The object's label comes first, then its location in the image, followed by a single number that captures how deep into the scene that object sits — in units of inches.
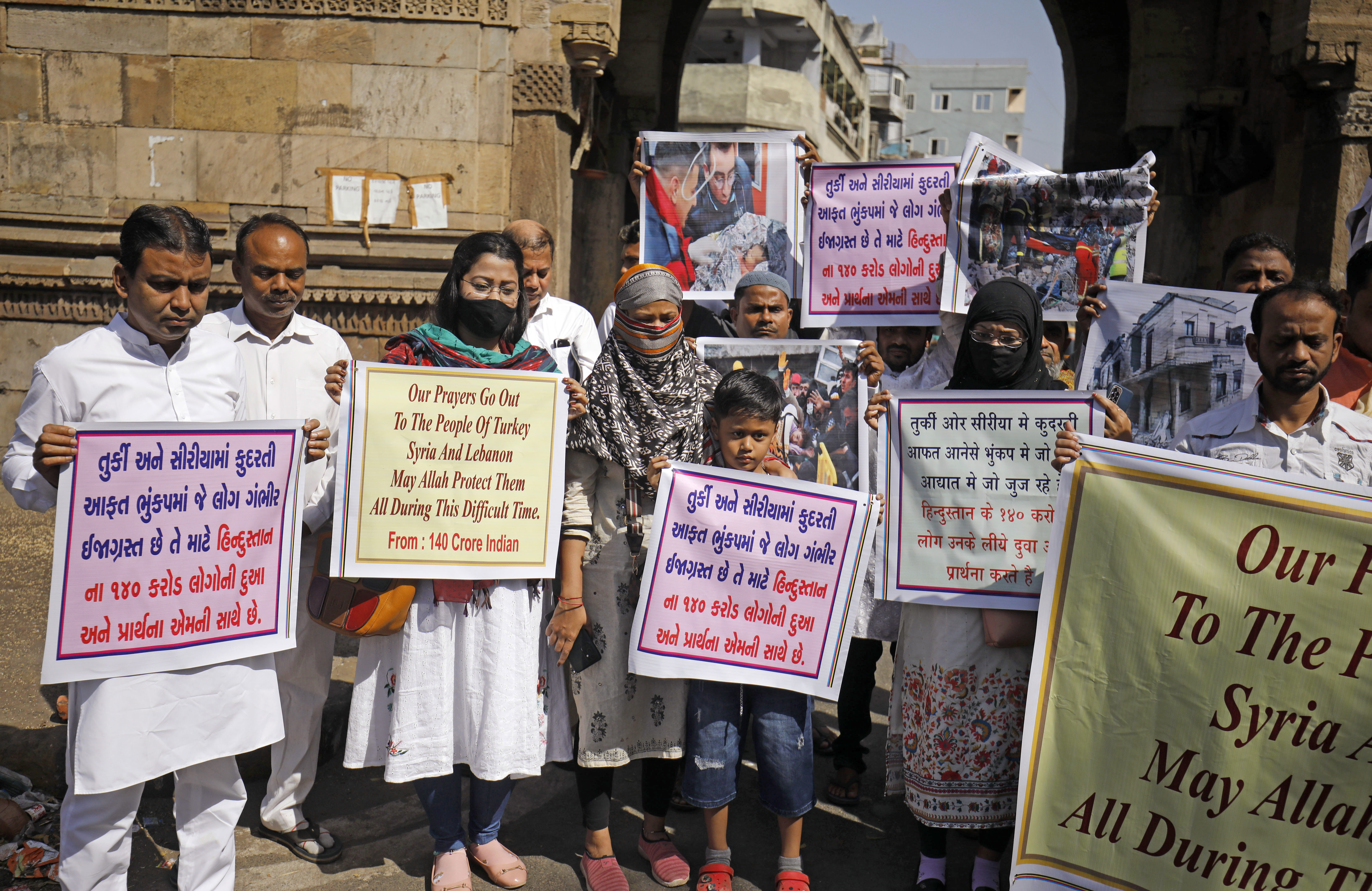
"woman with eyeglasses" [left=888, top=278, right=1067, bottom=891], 110.6
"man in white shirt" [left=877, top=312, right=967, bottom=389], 146.7
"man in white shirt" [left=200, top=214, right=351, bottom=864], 124.0
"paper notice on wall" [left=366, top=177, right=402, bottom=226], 265.7
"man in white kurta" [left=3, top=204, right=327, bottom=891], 96.0
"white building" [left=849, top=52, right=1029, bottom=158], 3073.3
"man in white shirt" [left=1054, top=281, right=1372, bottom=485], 99.0
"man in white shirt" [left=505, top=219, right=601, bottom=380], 158.2
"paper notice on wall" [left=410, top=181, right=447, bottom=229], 266.7
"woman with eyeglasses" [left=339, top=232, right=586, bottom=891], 113.0
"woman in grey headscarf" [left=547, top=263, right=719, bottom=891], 115.8
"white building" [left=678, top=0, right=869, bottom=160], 1366.9
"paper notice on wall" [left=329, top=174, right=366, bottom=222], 265.7
